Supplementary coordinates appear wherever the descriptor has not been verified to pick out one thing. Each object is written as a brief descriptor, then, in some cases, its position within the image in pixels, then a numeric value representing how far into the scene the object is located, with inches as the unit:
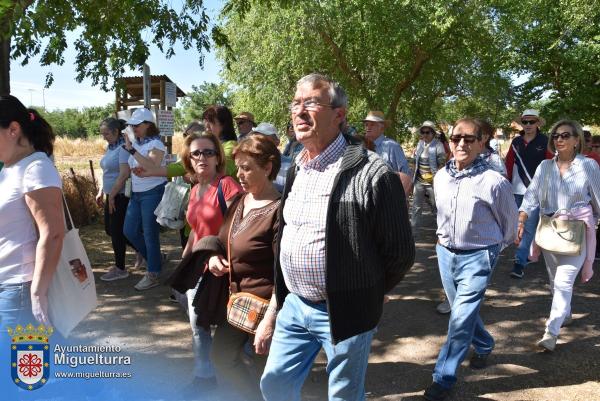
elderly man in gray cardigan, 80.7
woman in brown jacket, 105.8
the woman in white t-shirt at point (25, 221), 93.5
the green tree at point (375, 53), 499.8
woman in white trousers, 155.9
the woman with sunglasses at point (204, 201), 126.6
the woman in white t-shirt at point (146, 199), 201.2
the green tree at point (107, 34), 260.2
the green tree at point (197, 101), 3718.0
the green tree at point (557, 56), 567.2
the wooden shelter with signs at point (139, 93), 372.3
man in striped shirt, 127.2
